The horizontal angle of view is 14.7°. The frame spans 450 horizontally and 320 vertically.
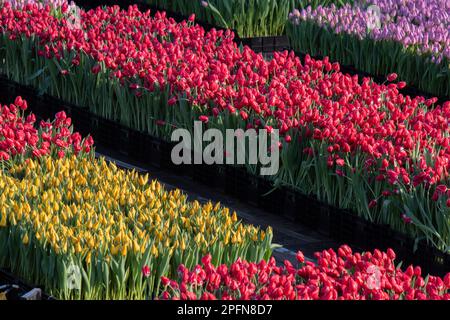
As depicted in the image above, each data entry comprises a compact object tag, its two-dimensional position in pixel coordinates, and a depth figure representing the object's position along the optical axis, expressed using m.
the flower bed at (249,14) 22.86
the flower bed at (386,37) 19.15
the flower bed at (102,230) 10.29
